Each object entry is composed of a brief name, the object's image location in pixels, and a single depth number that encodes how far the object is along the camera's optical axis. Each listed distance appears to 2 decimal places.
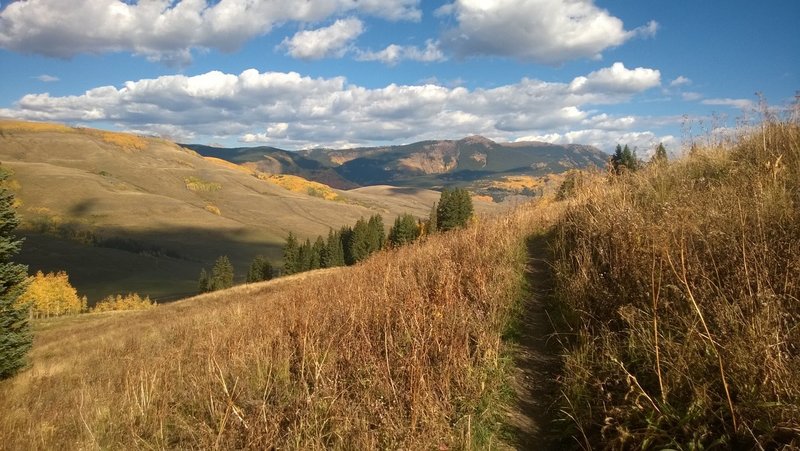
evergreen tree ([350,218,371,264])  75.06
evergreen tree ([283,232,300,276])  77.27
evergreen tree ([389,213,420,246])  68.54
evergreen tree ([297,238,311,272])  77.00
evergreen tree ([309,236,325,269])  77.31
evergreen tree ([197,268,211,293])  90.09
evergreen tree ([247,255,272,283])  79.31
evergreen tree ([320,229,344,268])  76.88
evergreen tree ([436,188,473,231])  59.38
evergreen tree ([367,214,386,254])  75.06
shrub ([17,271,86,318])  81.19
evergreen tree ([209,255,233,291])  82.24
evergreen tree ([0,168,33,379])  12.52
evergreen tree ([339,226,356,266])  80.04
